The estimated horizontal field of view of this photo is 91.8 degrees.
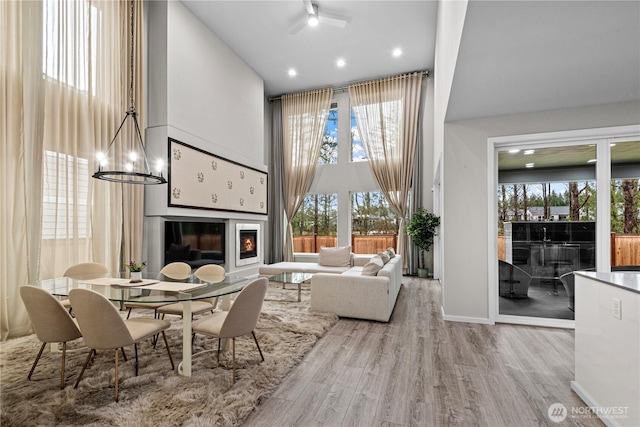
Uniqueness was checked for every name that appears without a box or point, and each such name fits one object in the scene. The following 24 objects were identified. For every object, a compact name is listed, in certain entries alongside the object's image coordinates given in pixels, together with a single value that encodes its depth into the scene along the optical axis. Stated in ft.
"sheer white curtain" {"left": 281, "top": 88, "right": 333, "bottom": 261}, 25.26
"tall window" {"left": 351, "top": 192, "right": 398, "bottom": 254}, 24.04
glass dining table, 7.38
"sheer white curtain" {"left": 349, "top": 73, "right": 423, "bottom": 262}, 22.77
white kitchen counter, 5.30
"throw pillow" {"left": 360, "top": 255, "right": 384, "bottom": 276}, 12.85
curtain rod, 24.02
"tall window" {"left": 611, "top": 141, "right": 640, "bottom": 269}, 10.38
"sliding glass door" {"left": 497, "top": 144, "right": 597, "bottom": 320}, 11.19
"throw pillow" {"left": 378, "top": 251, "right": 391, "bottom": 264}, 15.08
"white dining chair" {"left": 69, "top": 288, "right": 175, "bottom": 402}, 6.37
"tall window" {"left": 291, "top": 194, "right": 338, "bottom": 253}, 25.80
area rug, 6.00
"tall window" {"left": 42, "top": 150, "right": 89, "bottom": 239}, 11.40
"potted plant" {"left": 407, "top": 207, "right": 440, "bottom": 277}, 20.85
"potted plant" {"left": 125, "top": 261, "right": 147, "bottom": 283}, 9.70
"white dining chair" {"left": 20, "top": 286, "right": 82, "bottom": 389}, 6.92
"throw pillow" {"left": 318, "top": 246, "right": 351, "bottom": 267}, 20.95
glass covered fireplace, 19.99
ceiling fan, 15.30
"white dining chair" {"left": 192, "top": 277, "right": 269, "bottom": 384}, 7.22
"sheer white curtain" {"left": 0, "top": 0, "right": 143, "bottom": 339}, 10.39
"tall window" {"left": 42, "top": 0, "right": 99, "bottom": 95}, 11.53
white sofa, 11.98
